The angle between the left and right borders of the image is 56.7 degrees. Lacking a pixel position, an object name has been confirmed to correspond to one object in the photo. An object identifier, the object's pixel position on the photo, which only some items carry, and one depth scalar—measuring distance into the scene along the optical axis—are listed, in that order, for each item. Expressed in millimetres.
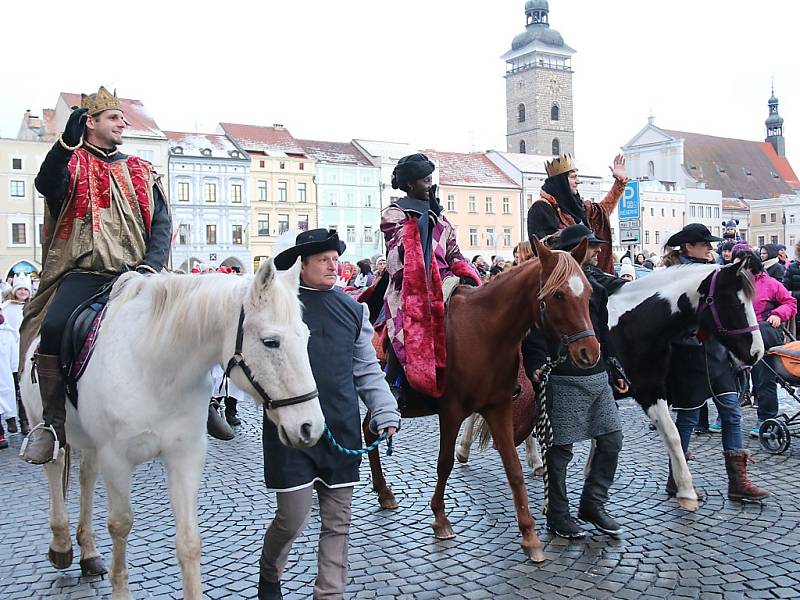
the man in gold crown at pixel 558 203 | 6383
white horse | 3275
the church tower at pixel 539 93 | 95688
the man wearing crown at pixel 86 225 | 4340
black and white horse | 5680
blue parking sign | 16266
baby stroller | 7191
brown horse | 4871
